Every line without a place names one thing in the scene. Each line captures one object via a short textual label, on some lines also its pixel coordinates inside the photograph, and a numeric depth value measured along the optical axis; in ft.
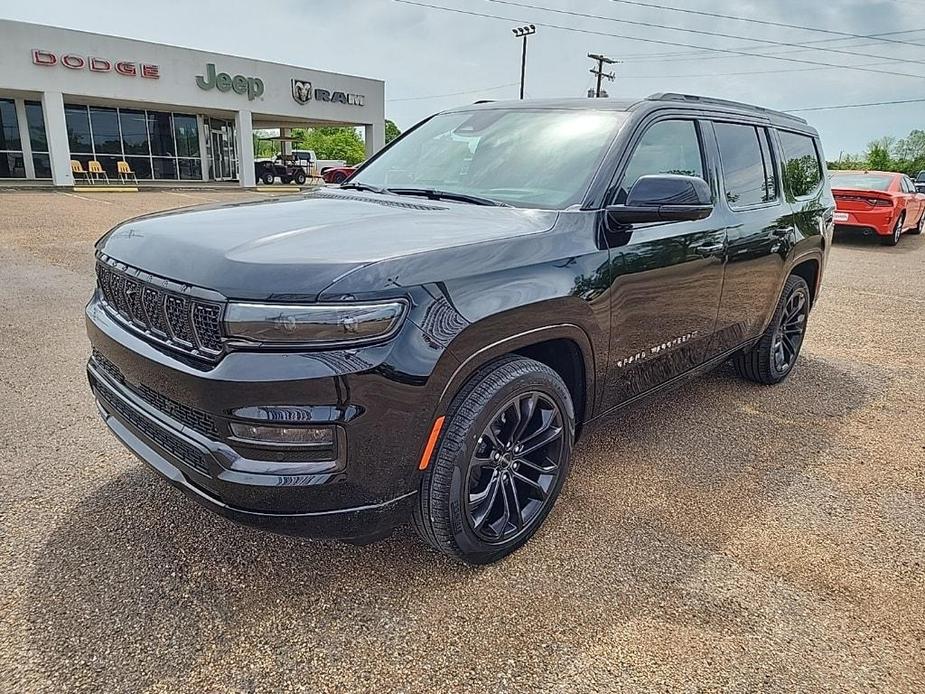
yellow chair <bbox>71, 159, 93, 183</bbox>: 77.24
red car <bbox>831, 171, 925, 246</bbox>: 42.75
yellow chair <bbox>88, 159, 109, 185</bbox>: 79.20
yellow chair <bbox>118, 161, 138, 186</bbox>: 83.92
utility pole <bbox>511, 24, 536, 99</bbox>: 127.75
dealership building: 71.36
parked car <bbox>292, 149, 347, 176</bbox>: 117.69
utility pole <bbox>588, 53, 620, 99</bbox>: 138.51
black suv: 6.59
